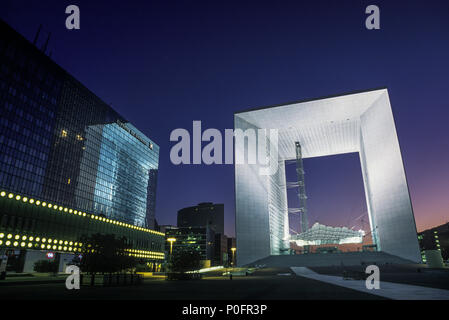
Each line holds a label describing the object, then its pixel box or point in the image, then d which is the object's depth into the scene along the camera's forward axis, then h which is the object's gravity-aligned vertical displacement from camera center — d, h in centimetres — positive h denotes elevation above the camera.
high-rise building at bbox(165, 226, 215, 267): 18012 +957
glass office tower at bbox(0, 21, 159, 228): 7406 +3404
